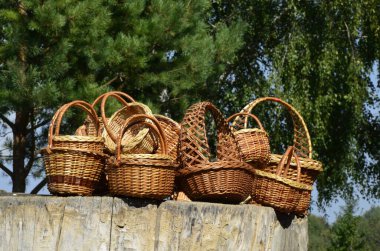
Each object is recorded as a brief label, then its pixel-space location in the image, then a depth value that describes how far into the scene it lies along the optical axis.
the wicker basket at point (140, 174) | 4.52
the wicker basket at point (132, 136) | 4.94
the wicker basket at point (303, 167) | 5.39
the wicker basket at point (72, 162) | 4.74
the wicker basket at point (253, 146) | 5.33
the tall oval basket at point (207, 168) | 4.77
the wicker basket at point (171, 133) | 5.24
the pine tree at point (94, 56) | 9.91
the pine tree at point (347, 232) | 18.84
